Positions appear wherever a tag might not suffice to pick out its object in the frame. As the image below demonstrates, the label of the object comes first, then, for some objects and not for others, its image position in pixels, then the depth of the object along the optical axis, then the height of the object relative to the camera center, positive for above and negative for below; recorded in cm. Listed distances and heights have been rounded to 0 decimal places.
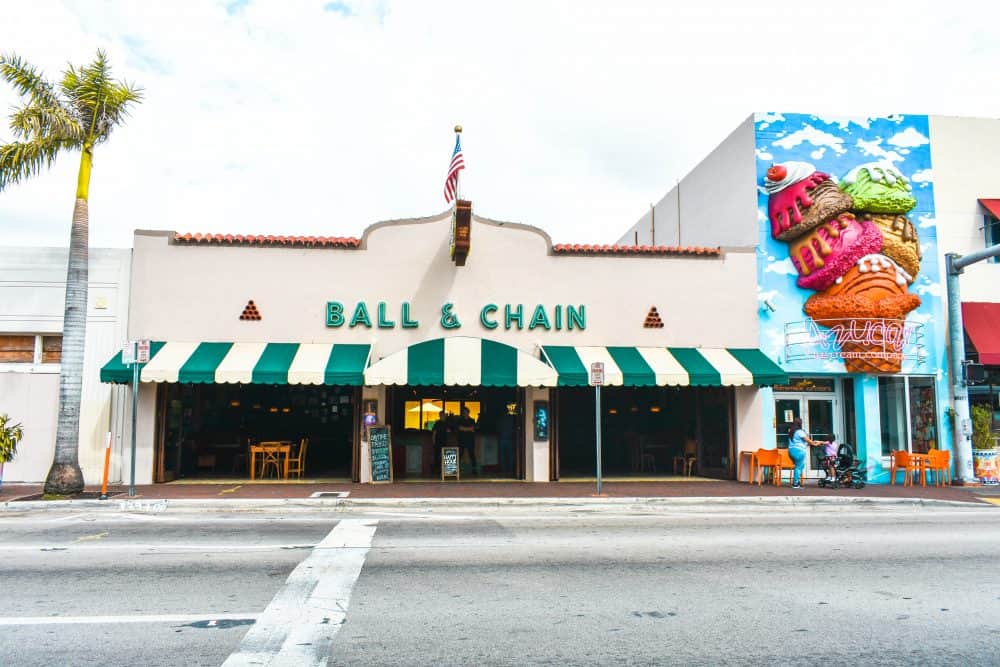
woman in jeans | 1644 -83
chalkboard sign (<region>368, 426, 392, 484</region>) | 1670 -96
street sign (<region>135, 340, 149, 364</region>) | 1381 +110
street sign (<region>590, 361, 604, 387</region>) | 1491 +75
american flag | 1639 +536
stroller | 1642 -141
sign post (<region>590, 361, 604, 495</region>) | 1490 +75
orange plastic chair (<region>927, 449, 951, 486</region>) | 1734 -119
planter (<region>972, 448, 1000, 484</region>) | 1786 -137
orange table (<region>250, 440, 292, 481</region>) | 1747 -92
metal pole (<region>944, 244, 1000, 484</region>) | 1770 +89
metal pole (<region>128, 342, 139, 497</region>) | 1377 +52
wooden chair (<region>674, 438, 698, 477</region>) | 1934 -127
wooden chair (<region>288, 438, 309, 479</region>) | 1789 -121
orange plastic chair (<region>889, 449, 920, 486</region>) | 1727 -129
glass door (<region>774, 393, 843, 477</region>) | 1844 -13
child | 1662 -109
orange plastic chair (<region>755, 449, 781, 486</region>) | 1673 -120
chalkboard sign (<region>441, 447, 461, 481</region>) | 1728 -120
